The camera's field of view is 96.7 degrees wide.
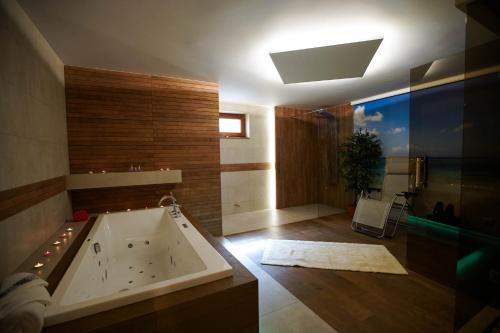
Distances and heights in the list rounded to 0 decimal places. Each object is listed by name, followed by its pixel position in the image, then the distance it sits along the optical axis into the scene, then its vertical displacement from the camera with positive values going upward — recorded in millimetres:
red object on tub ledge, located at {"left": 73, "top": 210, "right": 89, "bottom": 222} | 2566 -654
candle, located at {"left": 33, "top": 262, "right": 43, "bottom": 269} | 1539 -733
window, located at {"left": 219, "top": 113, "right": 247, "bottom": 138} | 4770 +713
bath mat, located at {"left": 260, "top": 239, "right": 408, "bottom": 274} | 2543 -1250
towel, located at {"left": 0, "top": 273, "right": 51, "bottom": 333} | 957 -659
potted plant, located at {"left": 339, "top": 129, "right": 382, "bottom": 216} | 4203 -73
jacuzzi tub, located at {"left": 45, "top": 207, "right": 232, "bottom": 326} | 1171 -807
